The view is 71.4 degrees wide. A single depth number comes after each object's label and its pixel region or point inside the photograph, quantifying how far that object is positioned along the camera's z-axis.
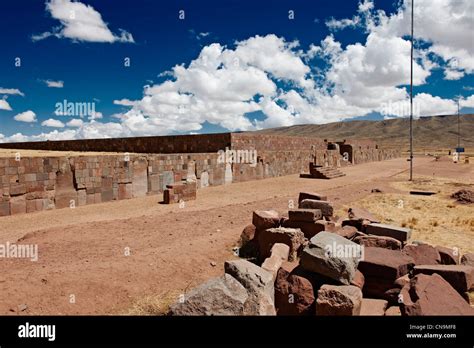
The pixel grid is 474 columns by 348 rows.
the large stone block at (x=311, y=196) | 9.44
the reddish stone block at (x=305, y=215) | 6.97
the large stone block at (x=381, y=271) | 4.82
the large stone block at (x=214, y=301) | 3.88
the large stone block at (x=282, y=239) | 6.27
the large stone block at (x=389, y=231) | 6.55
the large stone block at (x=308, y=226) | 6.86
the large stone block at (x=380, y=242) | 5.98
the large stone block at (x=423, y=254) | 5.56
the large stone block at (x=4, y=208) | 10.18
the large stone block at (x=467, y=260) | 5.69
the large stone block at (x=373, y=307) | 4.29
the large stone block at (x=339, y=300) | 4.07
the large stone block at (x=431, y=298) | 3.97
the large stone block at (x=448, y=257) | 5.78
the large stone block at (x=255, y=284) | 4.15
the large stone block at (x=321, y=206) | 7.81
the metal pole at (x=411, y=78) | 20.39
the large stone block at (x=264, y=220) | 7.20
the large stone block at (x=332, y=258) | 4.52
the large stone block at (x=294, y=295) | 4.50
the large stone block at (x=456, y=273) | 4.71
